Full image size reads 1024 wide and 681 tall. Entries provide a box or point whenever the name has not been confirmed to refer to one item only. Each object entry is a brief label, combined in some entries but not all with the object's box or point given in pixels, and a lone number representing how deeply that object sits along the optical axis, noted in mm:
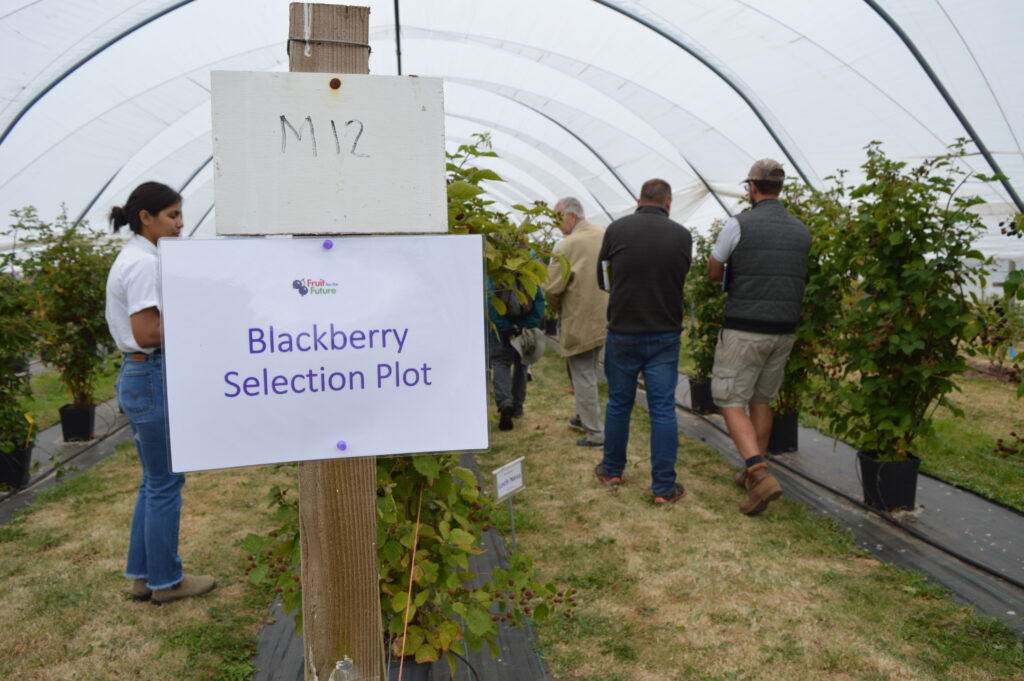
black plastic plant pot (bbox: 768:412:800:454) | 5398
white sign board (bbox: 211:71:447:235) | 1341
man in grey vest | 4016
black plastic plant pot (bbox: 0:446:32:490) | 4789
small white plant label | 2932
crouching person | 5727
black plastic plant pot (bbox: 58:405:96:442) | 6113
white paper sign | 1347
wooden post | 1448
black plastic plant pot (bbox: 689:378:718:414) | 6789
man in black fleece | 4180
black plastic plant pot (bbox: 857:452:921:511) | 4027
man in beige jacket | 5410
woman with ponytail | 2729
